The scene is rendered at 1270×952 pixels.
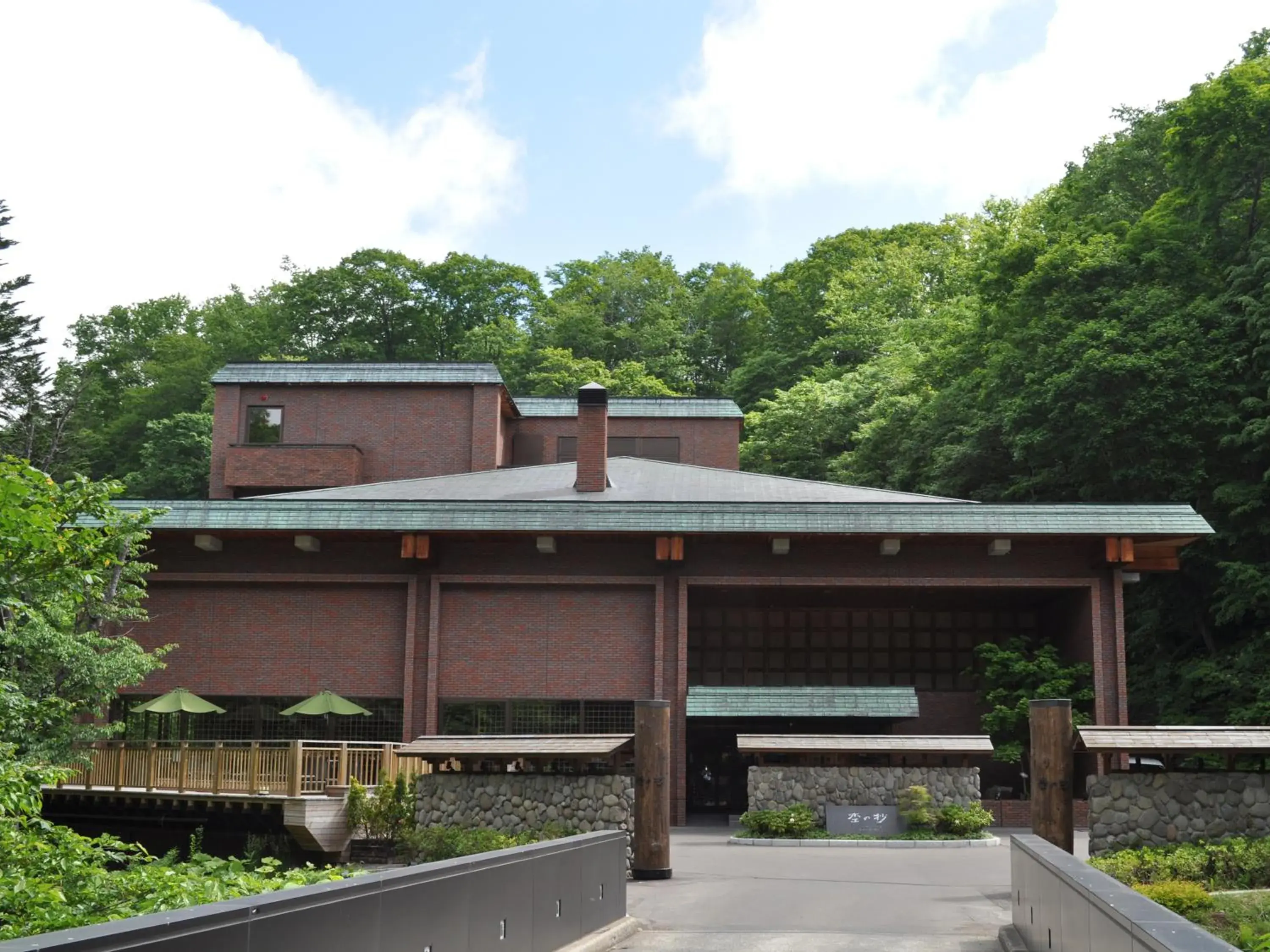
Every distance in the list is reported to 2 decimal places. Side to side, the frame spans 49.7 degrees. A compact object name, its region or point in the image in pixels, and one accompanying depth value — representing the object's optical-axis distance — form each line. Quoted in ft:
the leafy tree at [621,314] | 270.26
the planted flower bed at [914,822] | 81.82
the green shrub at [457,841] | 65.77
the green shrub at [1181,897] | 43.78
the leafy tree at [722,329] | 278.46
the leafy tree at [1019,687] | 101.24
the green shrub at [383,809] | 77.25
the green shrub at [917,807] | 82.48
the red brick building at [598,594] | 101.40
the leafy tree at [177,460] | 221.66
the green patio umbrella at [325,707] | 97.50
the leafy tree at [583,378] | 241.76
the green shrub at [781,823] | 82.28
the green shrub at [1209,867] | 53.26
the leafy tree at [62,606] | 46.91
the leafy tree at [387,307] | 256.32
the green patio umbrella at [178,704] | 97.09
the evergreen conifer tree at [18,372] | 184.85
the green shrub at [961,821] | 81.61
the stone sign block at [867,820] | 83.35
